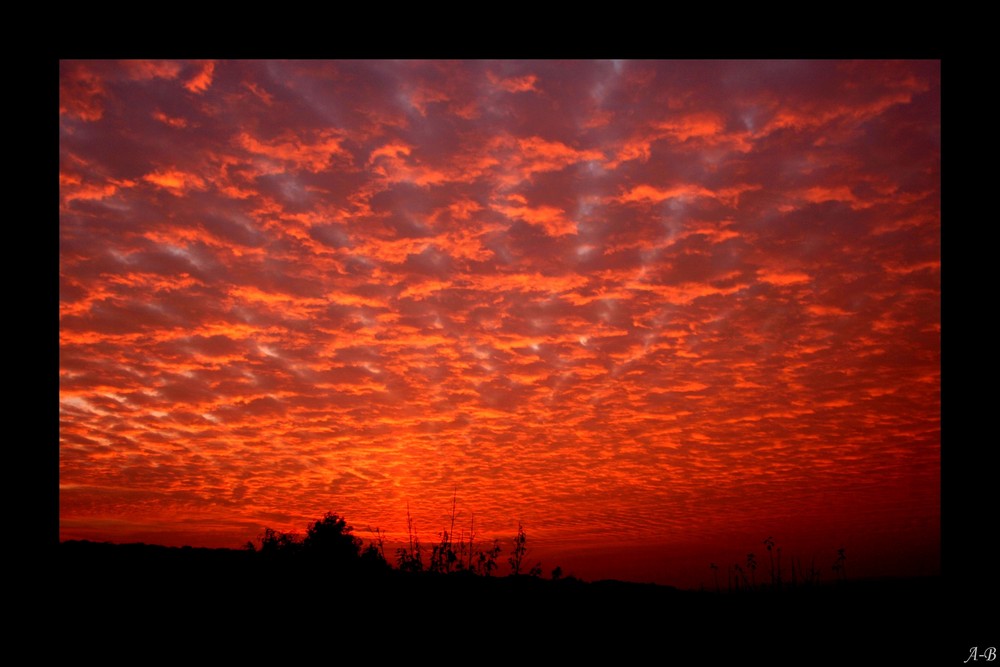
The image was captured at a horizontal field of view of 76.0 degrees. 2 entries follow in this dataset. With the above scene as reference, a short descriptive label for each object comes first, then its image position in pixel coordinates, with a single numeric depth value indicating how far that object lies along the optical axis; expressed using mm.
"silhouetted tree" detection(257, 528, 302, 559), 18203
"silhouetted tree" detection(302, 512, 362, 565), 20500
